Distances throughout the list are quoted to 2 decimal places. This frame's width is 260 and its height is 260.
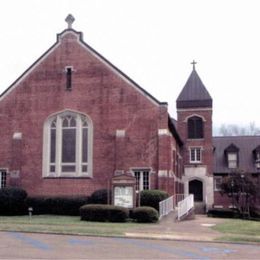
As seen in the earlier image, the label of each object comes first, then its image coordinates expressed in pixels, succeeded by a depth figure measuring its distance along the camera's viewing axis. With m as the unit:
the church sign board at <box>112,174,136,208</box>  28.89
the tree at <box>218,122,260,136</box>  117.18
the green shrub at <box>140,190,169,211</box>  30.20
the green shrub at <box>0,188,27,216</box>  33.38
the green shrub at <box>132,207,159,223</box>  26.95
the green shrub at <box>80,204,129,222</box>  26.98
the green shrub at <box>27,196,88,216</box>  33.06
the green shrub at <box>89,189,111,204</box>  32.25
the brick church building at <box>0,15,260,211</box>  34.09
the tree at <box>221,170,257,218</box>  45.38
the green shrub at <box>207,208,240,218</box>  42.41
